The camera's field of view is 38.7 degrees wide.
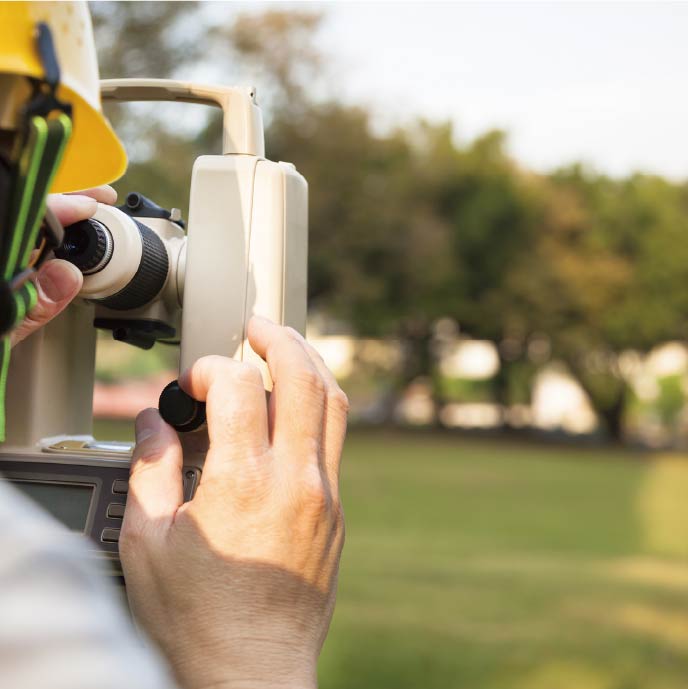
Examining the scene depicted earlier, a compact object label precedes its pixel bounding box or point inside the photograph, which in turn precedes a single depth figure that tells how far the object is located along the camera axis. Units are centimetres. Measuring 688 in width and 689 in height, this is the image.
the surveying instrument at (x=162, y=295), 94
